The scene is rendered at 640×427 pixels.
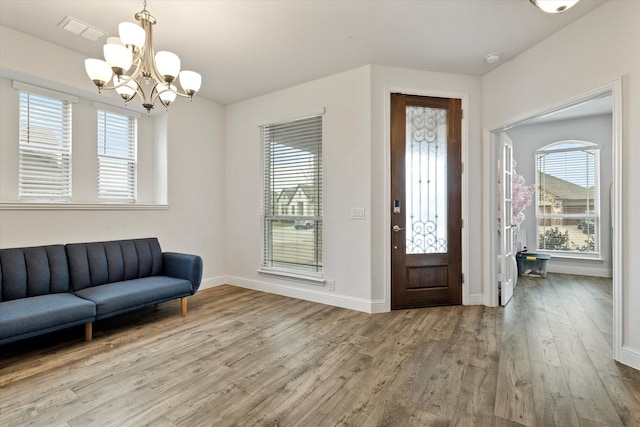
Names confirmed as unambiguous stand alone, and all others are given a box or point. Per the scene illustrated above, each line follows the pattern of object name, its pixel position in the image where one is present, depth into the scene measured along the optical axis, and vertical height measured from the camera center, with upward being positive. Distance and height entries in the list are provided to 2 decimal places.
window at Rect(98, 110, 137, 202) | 3.64 +0.72
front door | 3.59 +0.14
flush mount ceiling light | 2.09 +1.48
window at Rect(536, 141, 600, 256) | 5.32 +0.27
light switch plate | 3.54 -0.01
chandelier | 1.91 +1.03
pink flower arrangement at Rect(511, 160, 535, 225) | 4.75 +0.24
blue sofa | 2.36 -0.73
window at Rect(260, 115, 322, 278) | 3.98 +0.23
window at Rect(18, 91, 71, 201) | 3.06 +0.69
